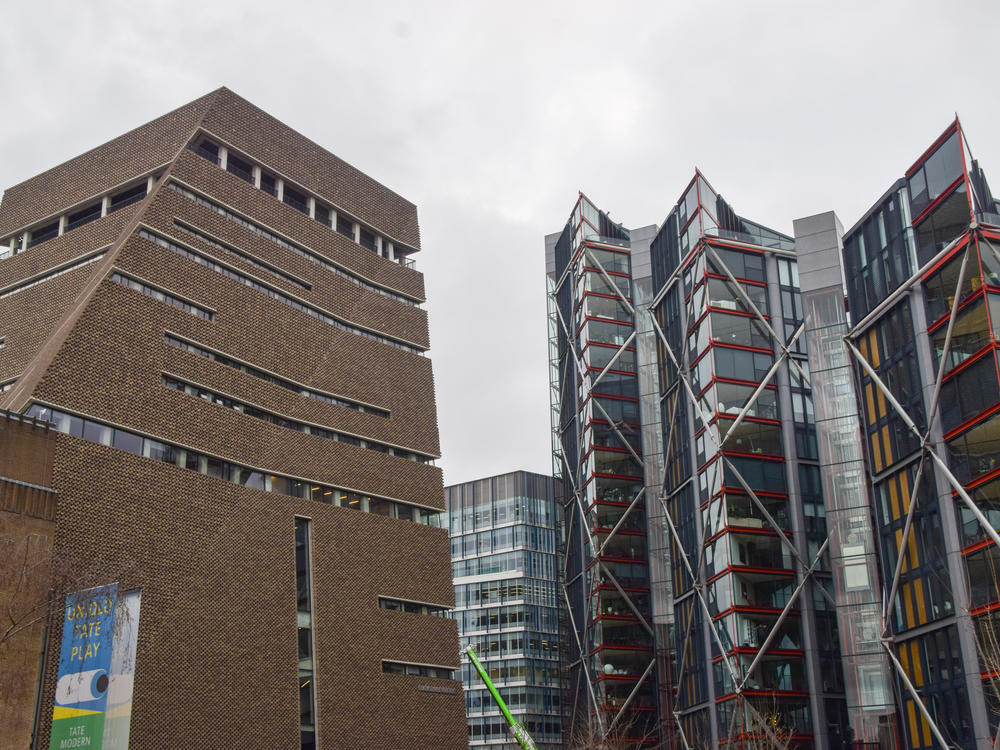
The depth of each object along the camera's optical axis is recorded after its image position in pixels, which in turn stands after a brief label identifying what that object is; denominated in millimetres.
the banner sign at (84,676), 30562
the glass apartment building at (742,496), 57062
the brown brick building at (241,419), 53000
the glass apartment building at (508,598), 112312
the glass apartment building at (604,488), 78875
